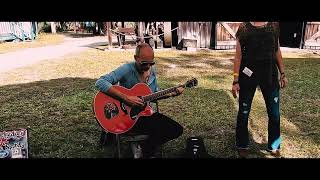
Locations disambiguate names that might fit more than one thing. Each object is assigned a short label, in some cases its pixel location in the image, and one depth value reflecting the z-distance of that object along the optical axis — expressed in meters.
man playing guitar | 4.11
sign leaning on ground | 4.12
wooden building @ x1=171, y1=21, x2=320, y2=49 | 13.59
